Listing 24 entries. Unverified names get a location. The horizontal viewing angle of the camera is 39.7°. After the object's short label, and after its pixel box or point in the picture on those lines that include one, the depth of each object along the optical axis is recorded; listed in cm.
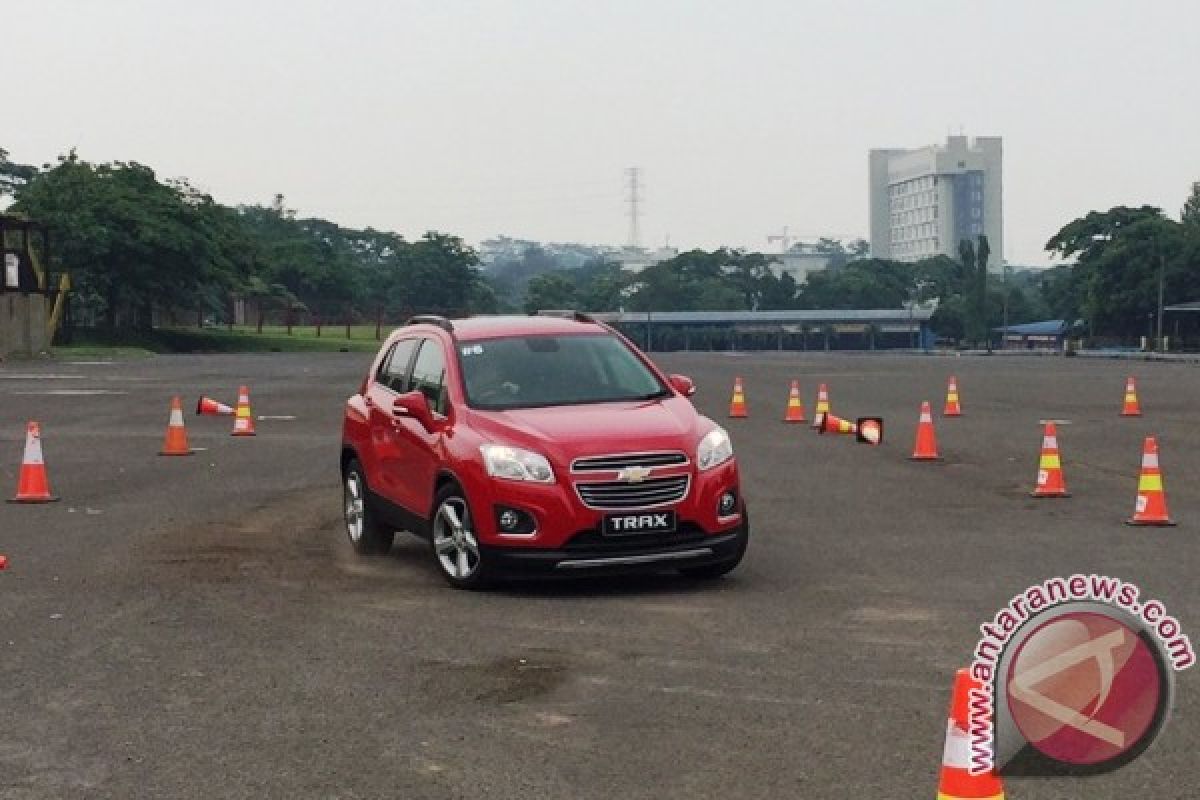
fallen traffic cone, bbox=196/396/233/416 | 2603
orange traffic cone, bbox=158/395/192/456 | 2047
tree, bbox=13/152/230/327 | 8431
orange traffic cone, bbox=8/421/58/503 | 1510
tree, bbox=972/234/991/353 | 16212
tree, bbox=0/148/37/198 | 13212
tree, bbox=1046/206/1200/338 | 11294
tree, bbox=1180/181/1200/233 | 16400
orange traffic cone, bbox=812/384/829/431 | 2459
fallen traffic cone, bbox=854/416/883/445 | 2195
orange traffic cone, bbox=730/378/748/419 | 2820
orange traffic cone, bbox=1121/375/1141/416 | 2823
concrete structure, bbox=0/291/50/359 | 6762
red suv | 969
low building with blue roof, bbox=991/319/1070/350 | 14788
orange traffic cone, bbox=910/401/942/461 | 1972
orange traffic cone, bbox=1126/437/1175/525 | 1299
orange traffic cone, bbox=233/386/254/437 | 2370
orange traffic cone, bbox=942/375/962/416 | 2806
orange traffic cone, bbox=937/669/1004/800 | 414
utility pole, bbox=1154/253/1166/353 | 10166
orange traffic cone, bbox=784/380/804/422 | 2706
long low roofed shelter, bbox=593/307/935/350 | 17938
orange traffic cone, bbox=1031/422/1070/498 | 1523
